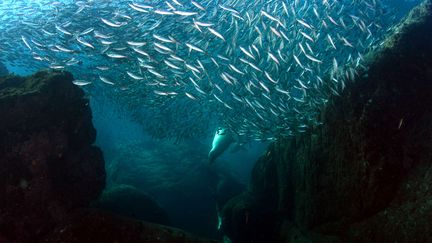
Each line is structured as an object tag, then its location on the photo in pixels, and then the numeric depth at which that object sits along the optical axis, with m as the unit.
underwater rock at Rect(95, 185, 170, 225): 10.69
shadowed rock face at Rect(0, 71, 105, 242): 6.10
